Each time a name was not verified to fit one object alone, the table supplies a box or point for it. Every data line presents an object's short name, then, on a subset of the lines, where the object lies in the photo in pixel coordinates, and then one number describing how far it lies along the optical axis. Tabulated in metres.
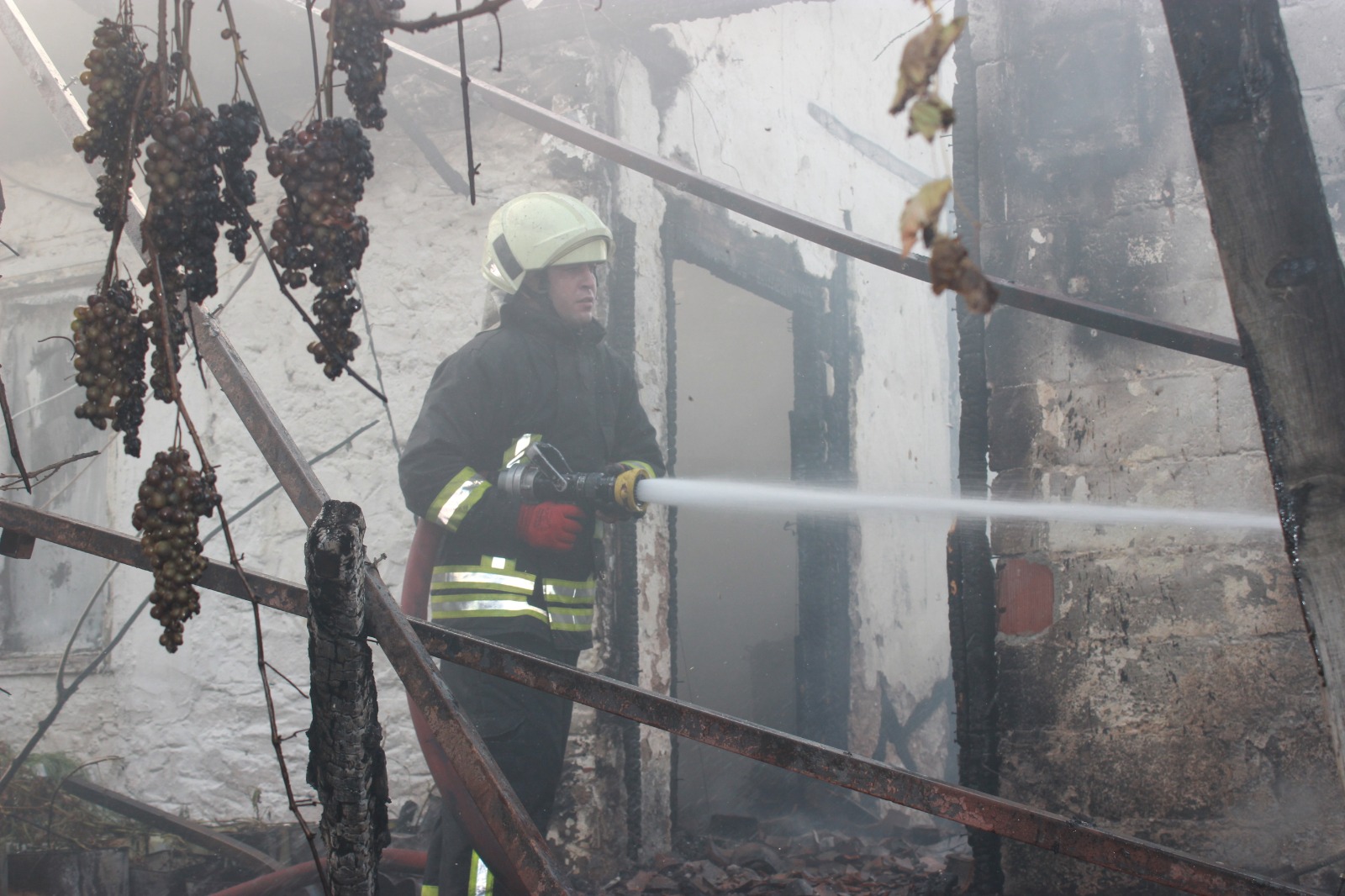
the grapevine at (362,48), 1.38
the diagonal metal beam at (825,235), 2.82
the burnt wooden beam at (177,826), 4.12
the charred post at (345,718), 1.74
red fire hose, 3.09
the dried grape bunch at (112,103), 1.32
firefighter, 3.43
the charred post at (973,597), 3.35
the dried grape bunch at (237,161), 1.38
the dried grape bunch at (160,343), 1.31
